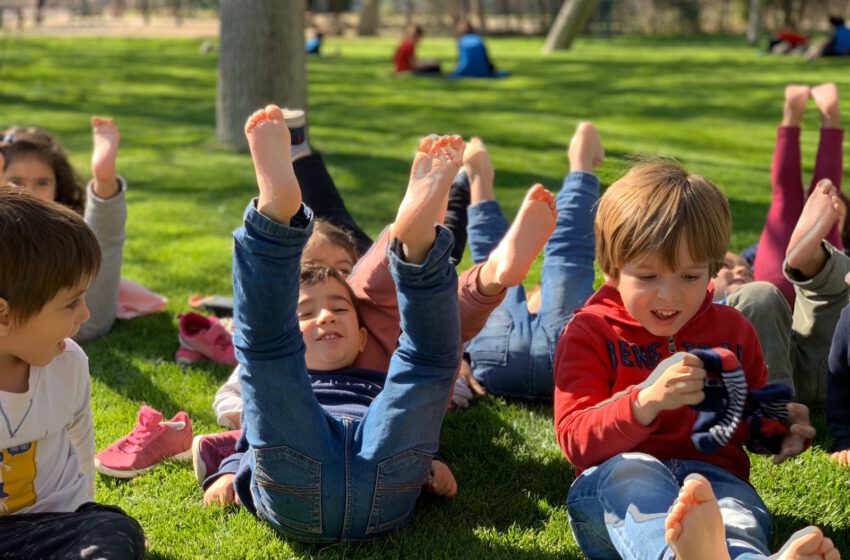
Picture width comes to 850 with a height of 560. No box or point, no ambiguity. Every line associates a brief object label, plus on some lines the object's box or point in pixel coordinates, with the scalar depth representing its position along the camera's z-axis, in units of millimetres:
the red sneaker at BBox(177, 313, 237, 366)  4320
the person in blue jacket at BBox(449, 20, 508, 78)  15656
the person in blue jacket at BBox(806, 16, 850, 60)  18281
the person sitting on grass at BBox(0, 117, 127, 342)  4258
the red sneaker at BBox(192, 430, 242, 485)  3217
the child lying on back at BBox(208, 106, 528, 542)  2463
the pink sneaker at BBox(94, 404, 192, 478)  3314
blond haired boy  2463
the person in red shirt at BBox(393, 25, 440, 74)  16295
